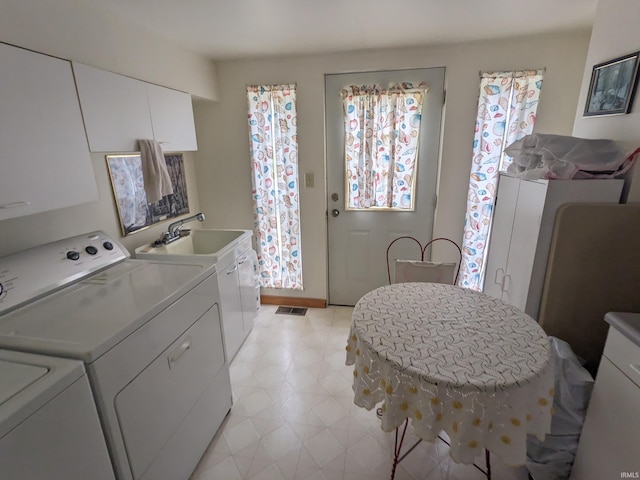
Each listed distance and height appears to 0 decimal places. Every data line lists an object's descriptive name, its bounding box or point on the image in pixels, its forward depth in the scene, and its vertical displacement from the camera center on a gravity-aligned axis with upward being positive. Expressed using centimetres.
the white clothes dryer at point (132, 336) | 105 -62
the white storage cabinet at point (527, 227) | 148 -38
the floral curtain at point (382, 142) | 254 +14
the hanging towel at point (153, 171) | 180 -5
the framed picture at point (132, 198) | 198 -23
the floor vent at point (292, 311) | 305 -147
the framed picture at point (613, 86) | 143 +34
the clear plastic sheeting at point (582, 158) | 147 -1
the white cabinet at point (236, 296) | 214 -100
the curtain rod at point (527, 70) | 228 +62
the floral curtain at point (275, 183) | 269 -20
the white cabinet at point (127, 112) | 146 +28
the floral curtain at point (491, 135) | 233 +17
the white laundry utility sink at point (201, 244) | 210 -61
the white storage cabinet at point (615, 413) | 106 -92
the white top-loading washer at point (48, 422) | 75 -67
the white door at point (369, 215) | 253 -51
